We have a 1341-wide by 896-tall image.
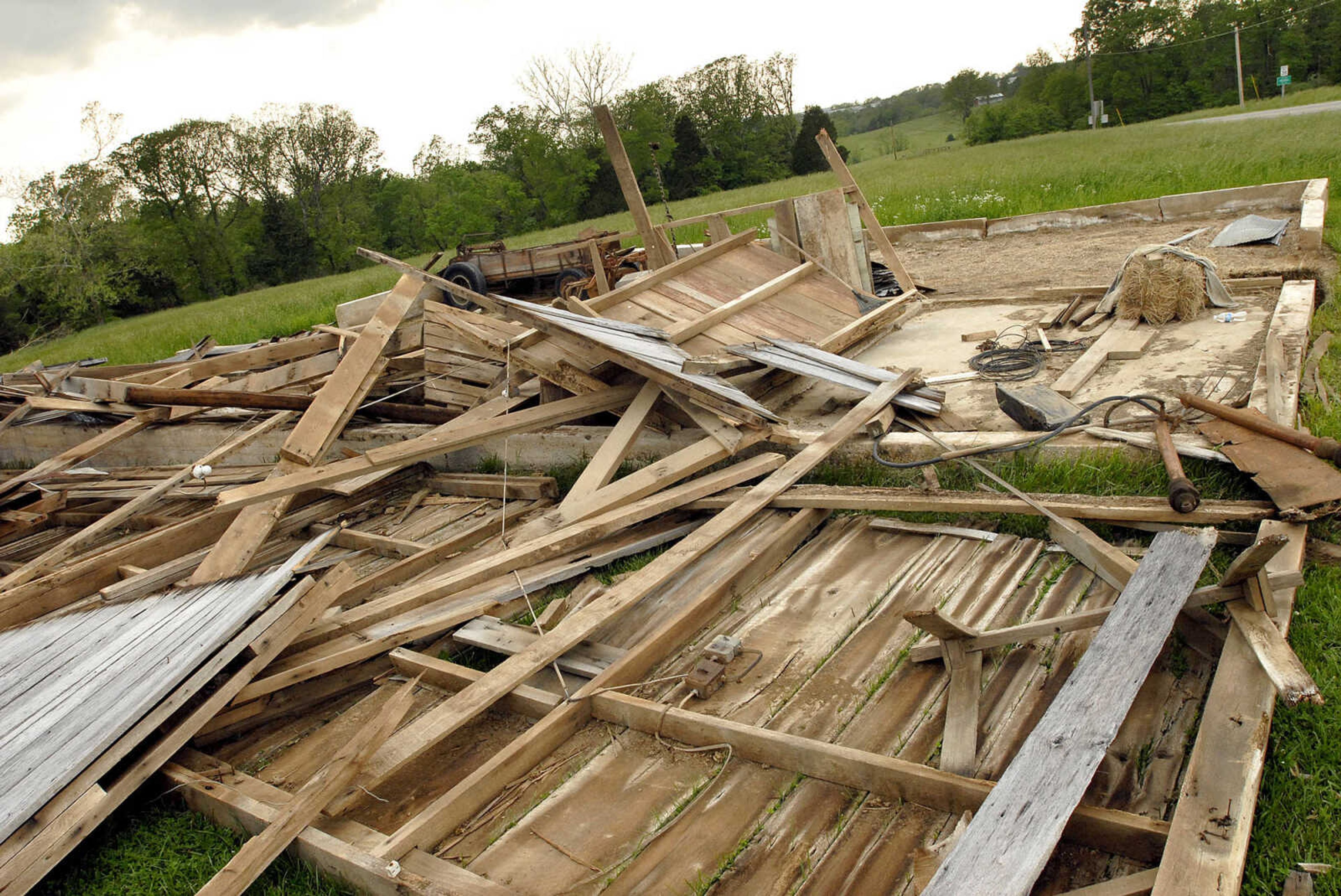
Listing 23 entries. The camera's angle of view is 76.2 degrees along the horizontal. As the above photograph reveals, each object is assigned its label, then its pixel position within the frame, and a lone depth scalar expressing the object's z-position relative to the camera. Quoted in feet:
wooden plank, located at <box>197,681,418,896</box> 8.79
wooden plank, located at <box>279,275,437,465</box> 17.92
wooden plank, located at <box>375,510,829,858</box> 9.47
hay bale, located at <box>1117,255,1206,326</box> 23.50
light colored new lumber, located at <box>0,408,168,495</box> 23.66
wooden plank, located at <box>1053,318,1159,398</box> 19.89
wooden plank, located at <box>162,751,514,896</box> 8.48
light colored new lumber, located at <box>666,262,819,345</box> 22.97
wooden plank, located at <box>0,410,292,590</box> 19.70
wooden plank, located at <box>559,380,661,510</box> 17.06
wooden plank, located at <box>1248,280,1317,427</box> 16.06
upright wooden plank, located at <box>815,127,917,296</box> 29.91
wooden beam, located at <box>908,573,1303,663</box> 10.16
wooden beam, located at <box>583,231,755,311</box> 24.25
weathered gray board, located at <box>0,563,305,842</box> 10.35
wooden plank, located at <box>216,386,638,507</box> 15.62
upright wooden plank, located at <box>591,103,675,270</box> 28.02
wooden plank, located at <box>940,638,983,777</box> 8.95
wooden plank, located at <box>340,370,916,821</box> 10.78
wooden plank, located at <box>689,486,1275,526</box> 13.01
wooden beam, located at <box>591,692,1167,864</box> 7.75
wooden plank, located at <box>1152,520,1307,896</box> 6.83
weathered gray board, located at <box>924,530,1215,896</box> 6.66
